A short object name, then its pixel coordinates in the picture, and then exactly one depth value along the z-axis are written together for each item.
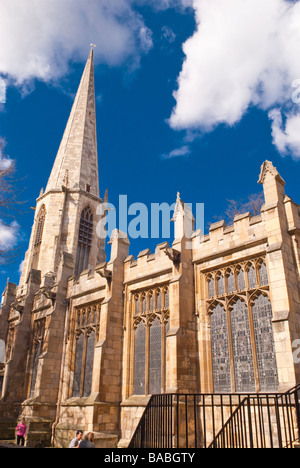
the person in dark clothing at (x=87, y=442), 8.00
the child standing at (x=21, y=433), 15.91
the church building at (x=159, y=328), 10.82
